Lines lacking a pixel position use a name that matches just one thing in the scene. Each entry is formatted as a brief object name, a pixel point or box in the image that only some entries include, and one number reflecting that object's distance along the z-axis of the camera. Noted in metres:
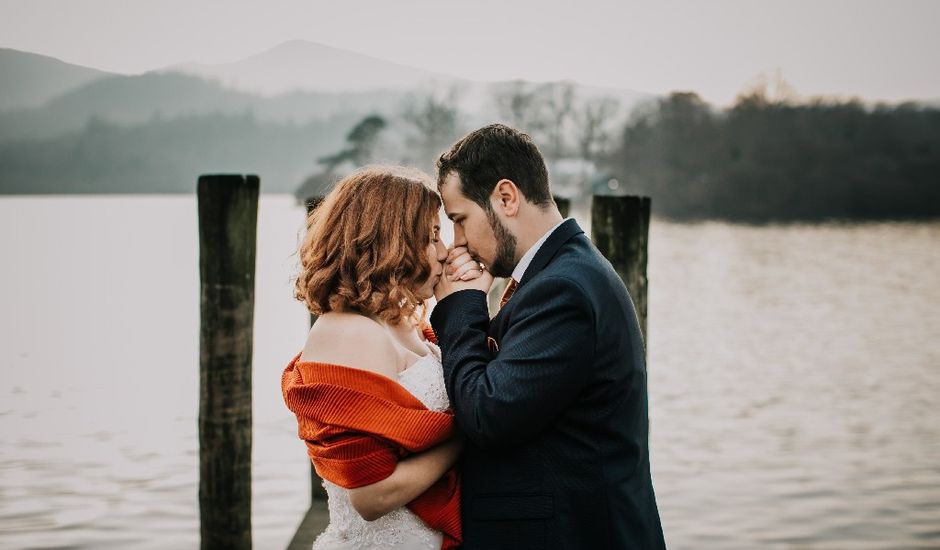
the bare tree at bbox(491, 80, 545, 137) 100.62
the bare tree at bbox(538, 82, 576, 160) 104.56
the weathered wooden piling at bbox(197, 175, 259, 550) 5.16
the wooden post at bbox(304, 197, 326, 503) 6.51
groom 2.74
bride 2.90
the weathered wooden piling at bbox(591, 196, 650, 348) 5.54
